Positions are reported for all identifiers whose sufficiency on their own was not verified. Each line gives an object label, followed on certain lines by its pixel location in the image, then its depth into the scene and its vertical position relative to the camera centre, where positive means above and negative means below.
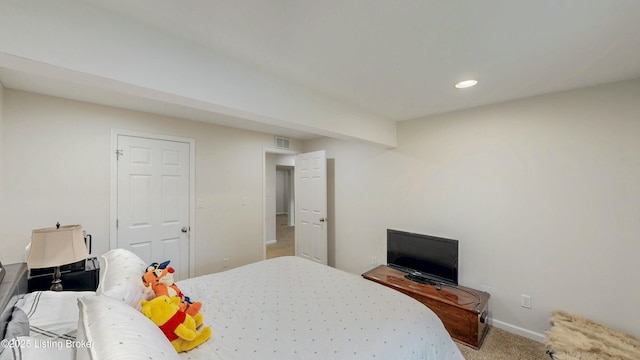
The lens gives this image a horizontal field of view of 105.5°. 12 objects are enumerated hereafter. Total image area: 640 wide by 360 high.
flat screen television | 2.62 -0.85
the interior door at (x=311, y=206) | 3.94 -0.36
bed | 0.88 -0.81
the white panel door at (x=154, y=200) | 2.84 -0.16
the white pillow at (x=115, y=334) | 0.75 -0.50
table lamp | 1.52 -0.39
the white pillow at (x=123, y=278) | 1.25 -0.52
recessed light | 2.01 +0.83
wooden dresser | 2.20 -1.17
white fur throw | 1.68 -1.19
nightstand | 1.93 -0.75
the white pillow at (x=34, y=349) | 0.84 -0.59
